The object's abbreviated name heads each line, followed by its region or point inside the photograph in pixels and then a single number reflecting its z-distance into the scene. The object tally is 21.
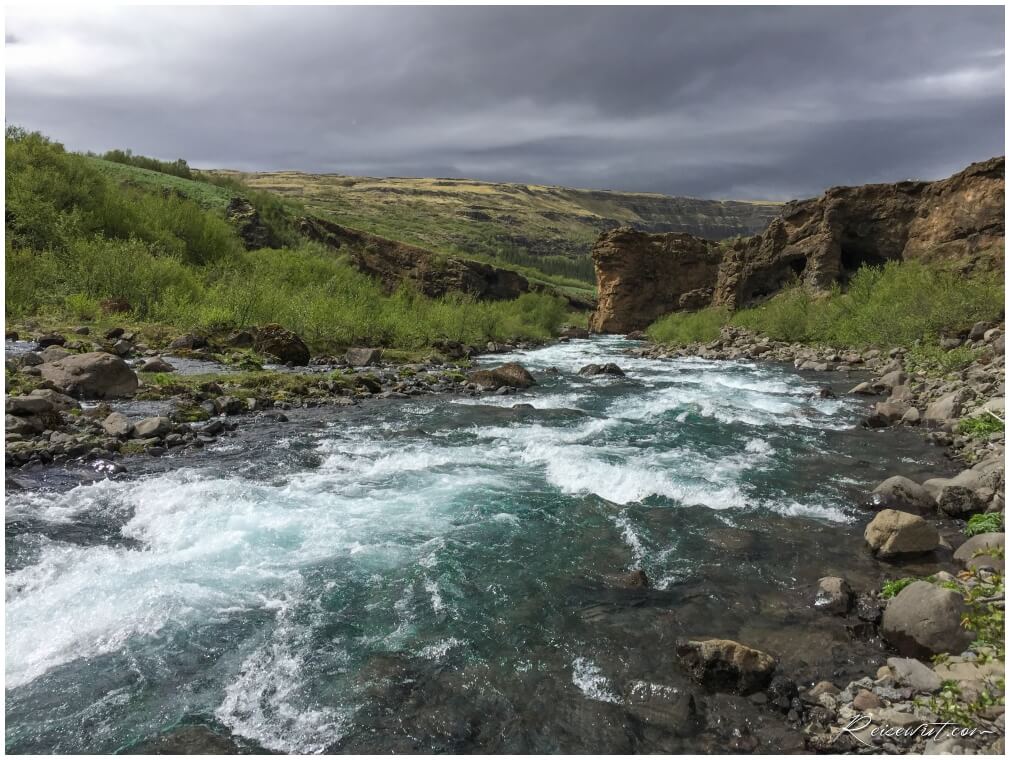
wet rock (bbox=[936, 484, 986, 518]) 7.83
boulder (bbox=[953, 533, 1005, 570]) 5.95
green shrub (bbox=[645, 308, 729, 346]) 45.08
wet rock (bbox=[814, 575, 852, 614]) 5.93
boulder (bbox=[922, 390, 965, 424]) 13.02
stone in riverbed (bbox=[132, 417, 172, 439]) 11.52
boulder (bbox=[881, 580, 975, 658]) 4.85
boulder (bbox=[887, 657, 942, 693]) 4.36
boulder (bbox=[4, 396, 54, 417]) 11.08
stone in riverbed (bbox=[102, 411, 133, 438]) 11.37
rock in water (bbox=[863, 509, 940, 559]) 6.90
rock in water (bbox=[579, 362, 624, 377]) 26.42
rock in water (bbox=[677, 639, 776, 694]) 4.78
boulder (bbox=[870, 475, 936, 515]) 8.46
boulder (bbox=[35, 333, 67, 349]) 17.80
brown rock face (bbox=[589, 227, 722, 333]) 62.00
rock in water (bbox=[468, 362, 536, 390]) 20.81
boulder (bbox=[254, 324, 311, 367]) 23.22
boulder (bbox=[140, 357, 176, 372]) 17.23
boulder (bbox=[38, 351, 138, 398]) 13.98
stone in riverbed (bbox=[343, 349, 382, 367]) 24.67
